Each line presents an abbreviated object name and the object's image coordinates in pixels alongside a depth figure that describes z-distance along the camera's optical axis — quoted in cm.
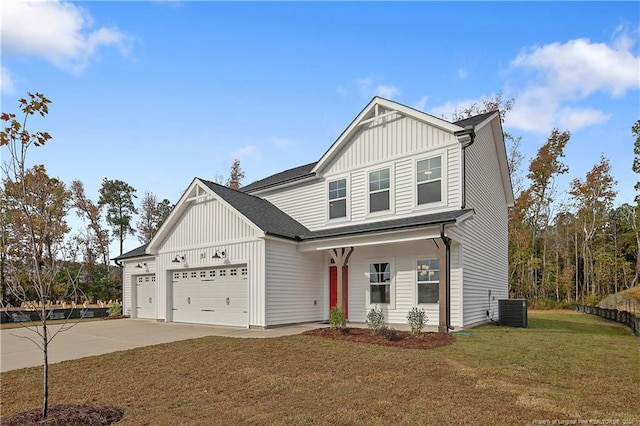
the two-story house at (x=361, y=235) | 1241
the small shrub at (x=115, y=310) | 2070
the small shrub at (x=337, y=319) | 1138
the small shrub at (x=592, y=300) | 2619
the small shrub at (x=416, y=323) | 1020
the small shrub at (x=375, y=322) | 1063
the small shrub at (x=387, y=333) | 985
